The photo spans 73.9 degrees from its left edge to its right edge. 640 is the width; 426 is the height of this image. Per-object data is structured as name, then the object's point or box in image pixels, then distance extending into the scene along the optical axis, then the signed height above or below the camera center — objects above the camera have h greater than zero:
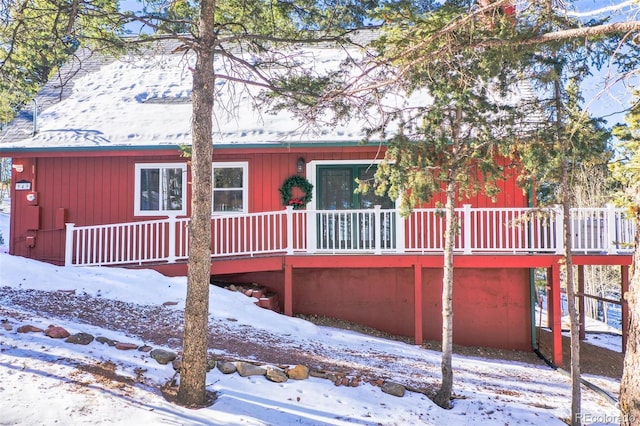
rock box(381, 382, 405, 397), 5.07 -2.06
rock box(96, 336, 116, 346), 5.07 -1.47
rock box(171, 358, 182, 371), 4.73 -1.64
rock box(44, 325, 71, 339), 4.97 -1.35
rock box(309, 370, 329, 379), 5.14 -1.90
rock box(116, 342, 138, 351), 5.00 -1.53
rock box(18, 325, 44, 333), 4.99 -1.32
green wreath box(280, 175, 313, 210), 9.34 +0.65
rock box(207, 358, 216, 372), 4.94 -1.72
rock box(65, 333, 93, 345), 4.91 -1.41
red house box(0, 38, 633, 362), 8.57 -0.14
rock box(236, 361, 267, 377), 4.89 -1.76
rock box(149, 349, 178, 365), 4.84 -1.59
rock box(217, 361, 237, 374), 4.90 -1.74
